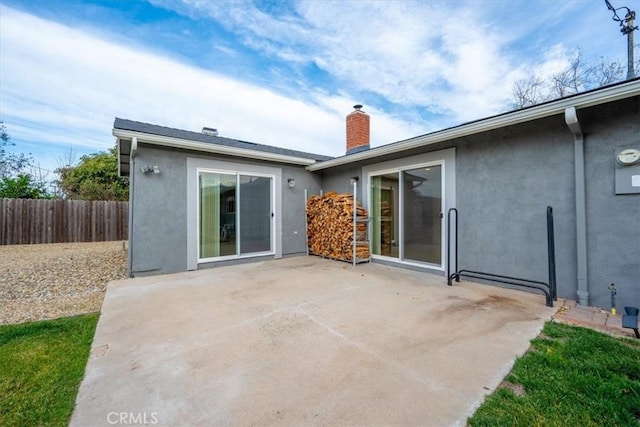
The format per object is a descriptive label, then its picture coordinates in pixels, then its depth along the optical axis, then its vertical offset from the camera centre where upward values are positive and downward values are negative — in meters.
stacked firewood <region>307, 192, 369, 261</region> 6.30 -0.24
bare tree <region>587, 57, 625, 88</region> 9.70 +5.17
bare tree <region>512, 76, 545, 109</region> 11.61 +5.39
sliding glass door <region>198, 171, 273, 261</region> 5.88 +0.07
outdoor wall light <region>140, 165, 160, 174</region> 5.16 +0.94
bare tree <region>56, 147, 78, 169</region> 16.03 +3.54
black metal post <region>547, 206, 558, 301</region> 3.51 -0.46
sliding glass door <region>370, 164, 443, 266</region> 5.19 +0.06
